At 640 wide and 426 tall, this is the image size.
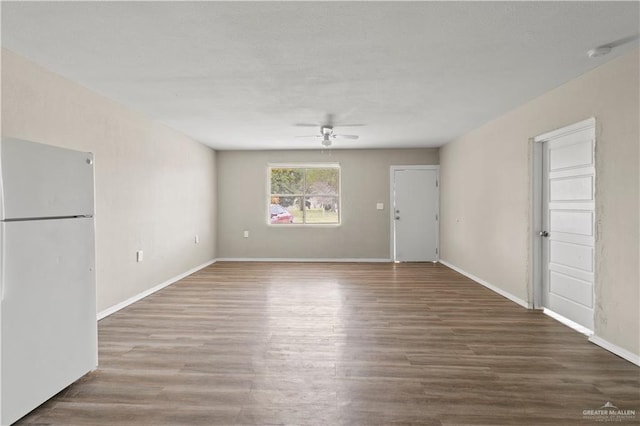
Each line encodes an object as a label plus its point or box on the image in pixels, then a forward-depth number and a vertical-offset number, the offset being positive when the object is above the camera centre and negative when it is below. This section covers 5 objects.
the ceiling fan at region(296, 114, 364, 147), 5.37 +1.18
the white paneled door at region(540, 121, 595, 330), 3.54 -0.18
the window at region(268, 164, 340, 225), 8.15 +0.27
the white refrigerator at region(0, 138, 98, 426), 2.02 -0.37
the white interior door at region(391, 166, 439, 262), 7.90 -0.09
